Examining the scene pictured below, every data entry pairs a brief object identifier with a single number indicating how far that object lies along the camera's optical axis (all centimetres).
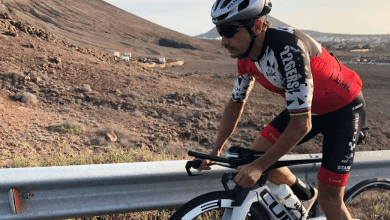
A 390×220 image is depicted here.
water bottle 294
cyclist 259
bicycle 253
